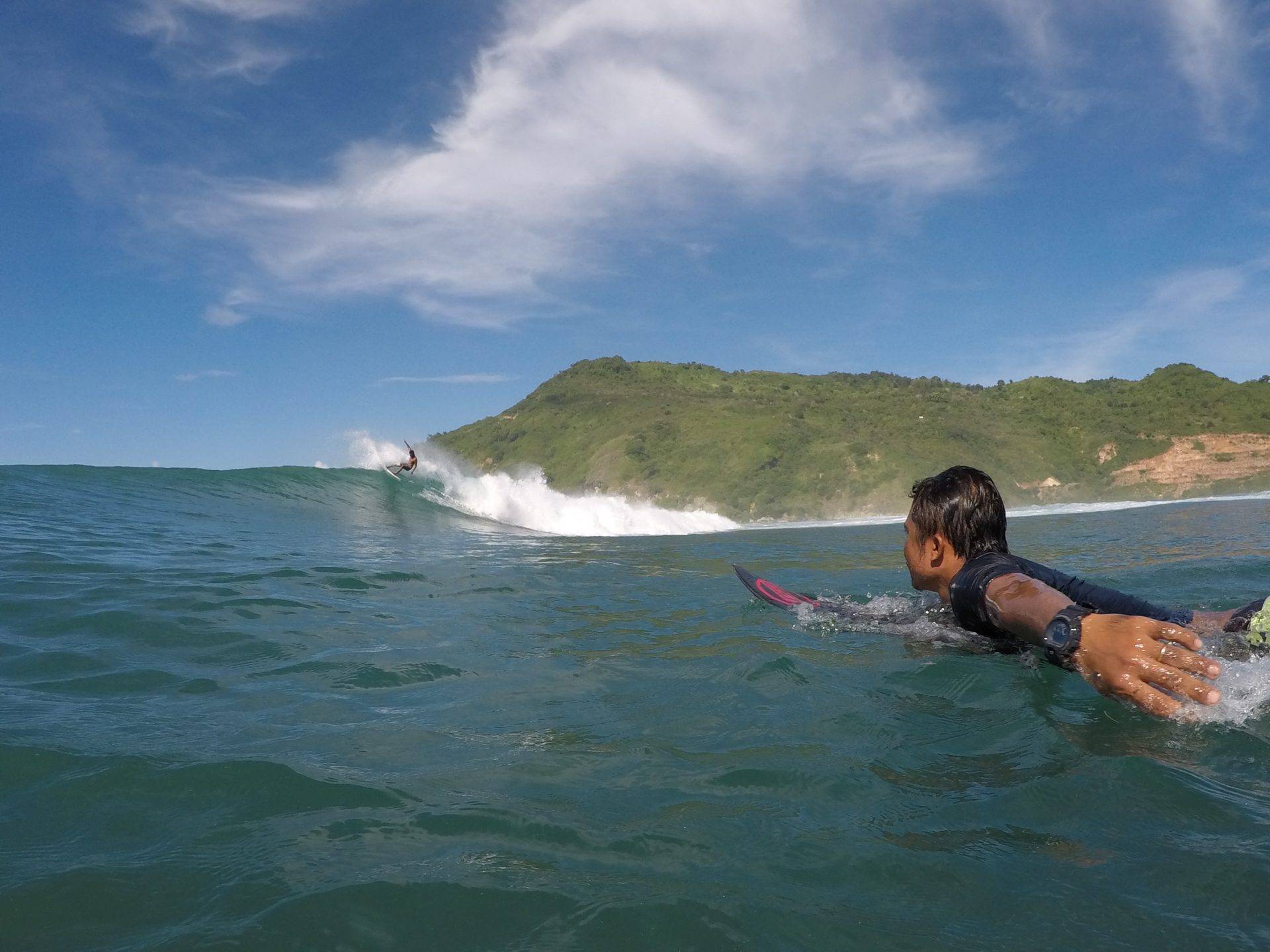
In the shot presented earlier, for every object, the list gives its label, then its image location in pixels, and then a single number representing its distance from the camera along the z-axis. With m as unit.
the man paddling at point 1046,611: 2.32
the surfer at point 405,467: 25.11
